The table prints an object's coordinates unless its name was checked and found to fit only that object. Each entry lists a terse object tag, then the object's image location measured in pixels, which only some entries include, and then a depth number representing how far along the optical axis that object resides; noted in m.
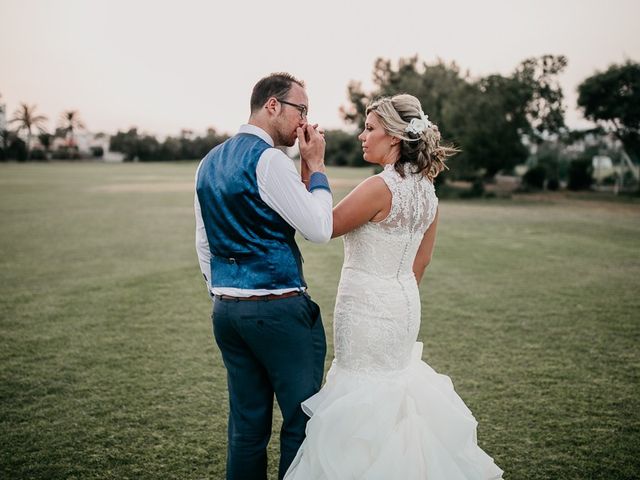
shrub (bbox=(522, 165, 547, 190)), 31.81
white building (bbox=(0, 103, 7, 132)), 68.71
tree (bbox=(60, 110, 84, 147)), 100.31
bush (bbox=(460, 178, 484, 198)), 27.81
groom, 2.33
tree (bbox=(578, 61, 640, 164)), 27.92
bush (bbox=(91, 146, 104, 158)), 92.75
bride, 2.66
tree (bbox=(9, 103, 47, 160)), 89.69
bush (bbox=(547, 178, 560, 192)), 31.75
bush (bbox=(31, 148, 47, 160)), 75.69
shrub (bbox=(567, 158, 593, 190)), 31.53
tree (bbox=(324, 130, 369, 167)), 79.12
